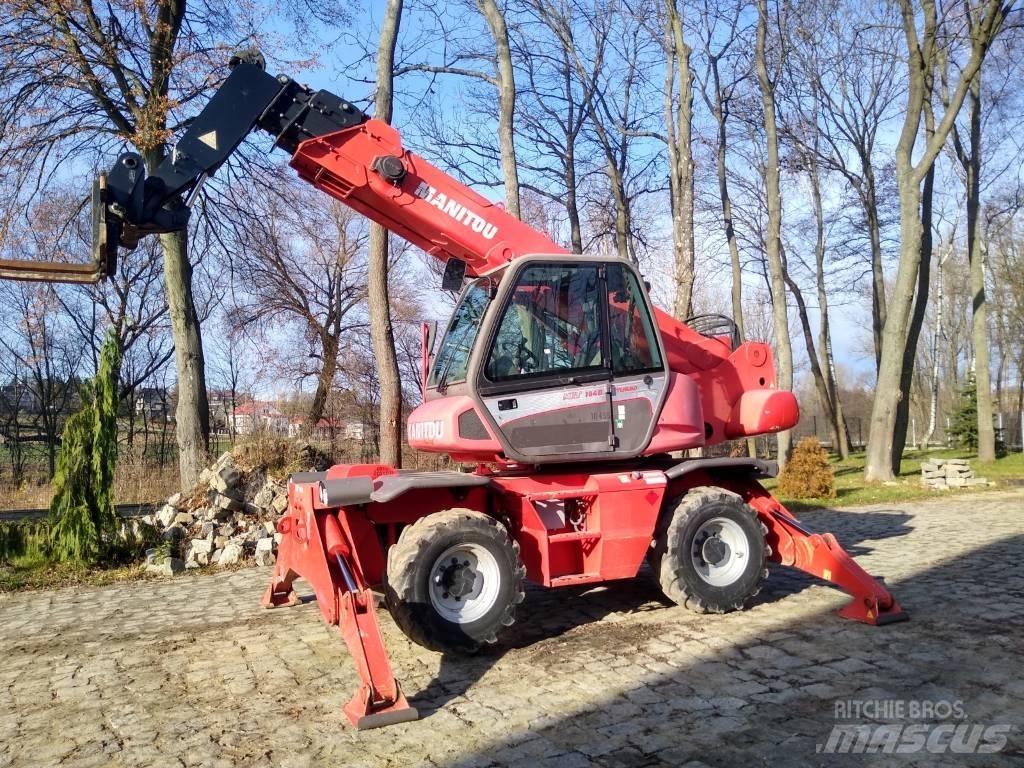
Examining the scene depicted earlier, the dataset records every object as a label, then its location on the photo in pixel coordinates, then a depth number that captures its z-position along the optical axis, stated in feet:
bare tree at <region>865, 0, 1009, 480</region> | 59.88
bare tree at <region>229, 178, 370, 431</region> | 94.89
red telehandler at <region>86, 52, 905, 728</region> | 18.75
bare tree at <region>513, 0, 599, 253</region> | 72.79
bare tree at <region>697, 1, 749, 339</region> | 82.99
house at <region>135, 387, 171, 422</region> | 87.56
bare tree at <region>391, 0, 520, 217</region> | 47.88
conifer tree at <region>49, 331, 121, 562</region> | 30.27
